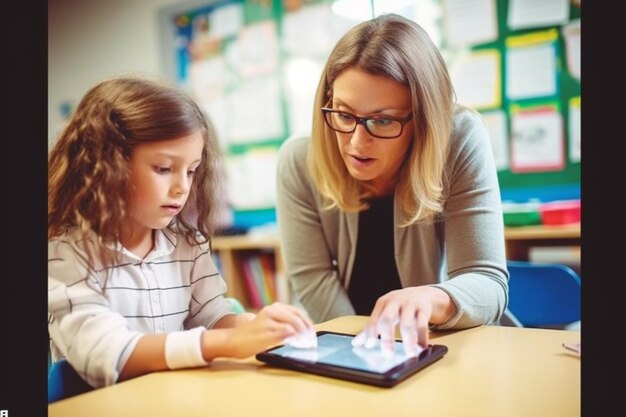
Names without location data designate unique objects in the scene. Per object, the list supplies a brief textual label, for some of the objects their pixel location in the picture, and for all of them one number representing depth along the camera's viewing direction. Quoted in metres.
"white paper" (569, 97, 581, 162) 1.74
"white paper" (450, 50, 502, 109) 1.77
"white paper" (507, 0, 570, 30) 1.67
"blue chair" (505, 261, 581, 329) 1.00
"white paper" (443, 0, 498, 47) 1.52
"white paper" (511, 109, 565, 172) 1.78
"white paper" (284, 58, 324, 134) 1.50
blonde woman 0.64
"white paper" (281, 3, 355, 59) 1.14
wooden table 0.47
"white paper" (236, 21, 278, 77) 1.41
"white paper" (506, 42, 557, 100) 1.76
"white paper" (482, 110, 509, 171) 1.82
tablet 0.51
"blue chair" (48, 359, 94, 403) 0.49
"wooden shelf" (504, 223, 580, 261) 1.34
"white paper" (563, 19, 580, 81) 1.69
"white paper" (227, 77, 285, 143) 1.38
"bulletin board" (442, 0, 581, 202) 1.74
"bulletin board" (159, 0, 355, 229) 1.16
